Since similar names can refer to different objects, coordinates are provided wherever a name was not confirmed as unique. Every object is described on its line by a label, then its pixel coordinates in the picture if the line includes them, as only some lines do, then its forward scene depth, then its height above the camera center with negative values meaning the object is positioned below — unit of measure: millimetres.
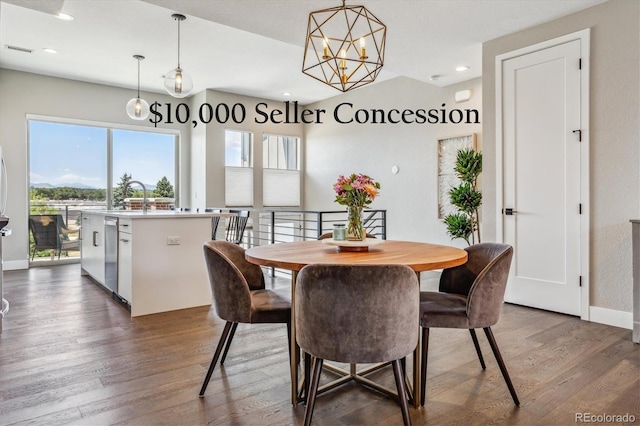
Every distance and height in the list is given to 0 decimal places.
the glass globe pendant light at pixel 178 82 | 4145 +1322
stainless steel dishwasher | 3996 -415
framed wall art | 5715 +642
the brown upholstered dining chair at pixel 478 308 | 1999 -486
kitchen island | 3607 -445
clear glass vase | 2332 -82
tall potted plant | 5008 +187
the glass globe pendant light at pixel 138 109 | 5188 +1308
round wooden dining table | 1844 -221
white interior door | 3635 +335
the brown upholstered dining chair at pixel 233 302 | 2045 -470
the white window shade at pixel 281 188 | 8016 +480
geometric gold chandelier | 2217 +1781
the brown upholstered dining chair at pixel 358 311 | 1546 -385
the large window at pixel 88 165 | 6430 +799
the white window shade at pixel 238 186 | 7512 +479
